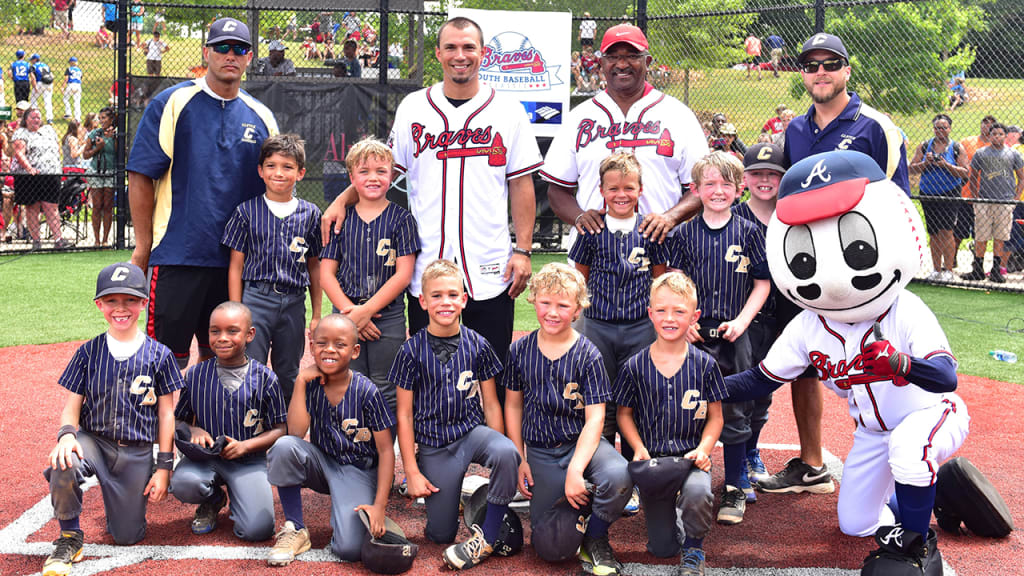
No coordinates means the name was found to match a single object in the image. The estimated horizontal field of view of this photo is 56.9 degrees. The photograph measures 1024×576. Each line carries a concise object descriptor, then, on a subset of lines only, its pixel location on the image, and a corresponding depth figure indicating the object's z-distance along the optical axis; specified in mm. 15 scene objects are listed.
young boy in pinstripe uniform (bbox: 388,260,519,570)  4230
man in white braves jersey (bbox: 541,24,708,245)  4895
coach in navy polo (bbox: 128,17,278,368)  4859
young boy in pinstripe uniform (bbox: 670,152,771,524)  4570
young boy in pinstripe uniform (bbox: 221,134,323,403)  4789
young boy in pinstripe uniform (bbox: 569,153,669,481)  4559
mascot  3604
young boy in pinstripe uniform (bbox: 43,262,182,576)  4117
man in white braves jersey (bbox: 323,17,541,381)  4703
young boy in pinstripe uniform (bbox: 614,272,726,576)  4094
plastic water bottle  7590
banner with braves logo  12227
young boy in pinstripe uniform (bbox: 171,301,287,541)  4277
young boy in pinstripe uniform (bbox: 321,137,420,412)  4672
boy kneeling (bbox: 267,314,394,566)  4074
